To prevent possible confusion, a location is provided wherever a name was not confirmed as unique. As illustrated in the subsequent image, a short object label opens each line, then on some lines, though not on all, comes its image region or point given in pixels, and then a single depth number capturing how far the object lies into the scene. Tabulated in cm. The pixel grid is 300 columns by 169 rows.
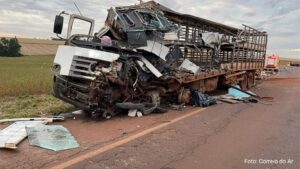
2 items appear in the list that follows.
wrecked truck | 575
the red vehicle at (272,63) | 2844
